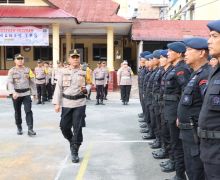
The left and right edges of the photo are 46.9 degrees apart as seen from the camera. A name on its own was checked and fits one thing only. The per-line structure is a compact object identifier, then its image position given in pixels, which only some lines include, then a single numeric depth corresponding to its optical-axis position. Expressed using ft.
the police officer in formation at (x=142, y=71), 21.65
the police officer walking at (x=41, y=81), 33.95
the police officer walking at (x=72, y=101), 14.01
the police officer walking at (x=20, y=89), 18.85
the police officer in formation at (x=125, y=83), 33.09
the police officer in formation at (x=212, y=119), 6.60
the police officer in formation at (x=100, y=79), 33.41
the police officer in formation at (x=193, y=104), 8.60
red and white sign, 43.05
